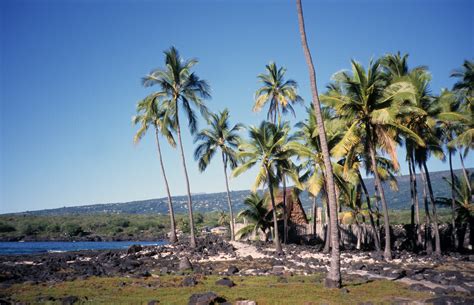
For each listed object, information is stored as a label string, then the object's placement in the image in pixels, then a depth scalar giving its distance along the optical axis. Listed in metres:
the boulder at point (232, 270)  18.26
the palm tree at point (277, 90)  33.50
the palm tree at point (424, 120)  23.73
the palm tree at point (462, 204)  27.19
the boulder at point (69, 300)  11.70
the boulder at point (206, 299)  10.94
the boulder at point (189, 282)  14.78
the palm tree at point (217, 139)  35.90
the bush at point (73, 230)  74.24
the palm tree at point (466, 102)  24.36
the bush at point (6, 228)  78.19
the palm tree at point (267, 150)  26.25
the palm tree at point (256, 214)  34.66
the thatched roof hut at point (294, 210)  35.09
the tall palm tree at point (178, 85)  28.14
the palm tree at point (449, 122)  23.58
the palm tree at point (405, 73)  25.85
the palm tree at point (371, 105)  20.88
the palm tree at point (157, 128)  32.00
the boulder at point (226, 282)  14.47
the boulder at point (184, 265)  19.48
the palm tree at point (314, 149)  24.94
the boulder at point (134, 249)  28.08
